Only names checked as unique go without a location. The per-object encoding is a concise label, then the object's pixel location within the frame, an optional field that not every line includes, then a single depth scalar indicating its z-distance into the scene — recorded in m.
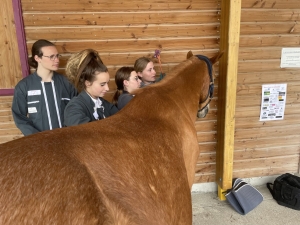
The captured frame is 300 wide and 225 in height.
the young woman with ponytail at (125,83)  2.49
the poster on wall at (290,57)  3.47
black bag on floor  3.29
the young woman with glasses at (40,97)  2.37
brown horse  0.91
